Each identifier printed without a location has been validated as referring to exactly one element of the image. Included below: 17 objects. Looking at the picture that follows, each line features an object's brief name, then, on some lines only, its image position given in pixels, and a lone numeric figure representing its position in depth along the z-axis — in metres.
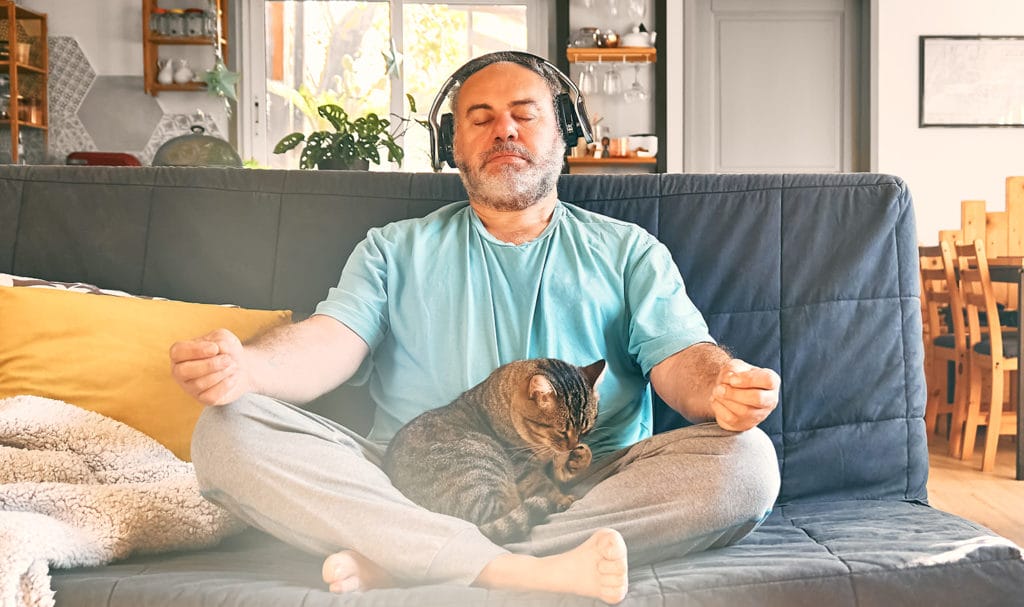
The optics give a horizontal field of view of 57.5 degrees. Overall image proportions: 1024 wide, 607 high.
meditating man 1.04
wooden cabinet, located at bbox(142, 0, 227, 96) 5.54
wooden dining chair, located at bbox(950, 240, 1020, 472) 3.34
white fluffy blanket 1.02
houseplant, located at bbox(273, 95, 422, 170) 2.23
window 5.86
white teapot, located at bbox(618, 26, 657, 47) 5.43
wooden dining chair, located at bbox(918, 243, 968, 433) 3.61
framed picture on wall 5.48
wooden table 3.16
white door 5.79
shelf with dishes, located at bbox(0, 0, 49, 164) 5.21
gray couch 1.11
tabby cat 1.14
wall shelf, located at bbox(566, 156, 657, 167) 5.39
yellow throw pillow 1.46
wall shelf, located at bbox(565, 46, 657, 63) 5.39
